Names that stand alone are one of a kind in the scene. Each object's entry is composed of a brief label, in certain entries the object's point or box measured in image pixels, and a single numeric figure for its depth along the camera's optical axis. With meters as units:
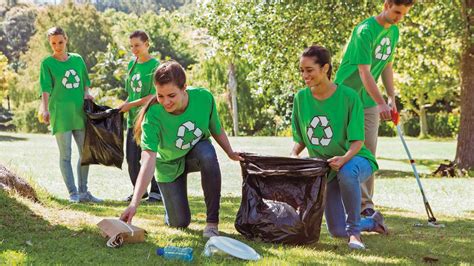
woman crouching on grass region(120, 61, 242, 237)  4.35
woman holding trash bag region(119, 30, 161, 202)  6.44
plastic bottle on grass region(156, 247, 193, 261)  3.79
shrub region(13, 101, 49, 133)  39.36
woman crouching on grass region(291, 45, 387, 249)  4.36
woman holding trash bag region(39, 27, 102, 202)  6.38
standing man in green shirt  5.13
